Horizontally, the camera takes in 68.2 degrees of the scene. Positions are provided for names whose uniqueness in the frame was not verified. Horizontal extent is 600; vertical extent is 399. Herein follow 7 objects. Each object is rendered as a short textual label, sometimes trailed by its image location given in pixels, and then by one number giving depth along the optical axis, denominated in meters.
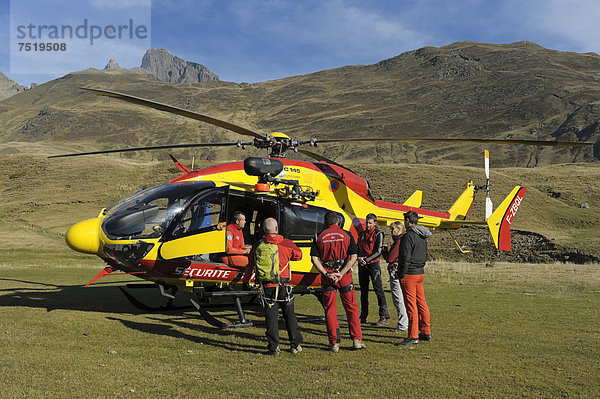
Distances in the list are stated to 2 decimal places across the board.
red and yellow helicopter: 8.13
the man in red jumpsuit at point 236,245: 8.41
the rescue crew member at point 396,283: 8.08
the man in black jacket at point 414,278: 7.07
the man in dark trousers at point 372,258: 8.74
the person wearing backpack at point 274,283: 6.31
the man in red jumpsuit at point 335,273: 6.62
